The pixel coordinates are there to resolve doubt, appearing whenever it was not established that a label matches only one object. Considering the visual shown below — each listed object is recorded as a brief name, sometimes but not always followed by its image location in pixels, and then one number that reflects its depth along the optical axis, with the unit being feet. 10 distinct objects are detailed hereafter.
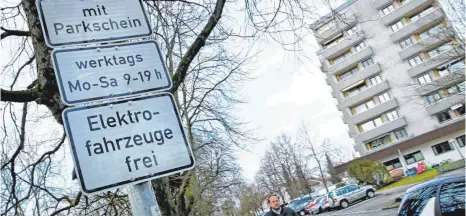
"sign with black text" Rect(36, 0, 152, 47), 5.97
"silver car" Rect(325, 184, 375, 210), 93.76
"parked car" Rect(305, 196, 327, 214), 104.35
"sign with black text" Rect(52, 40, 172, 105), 5.48
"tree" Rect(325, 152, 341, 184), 186.80
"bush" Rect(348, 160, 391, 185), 110.35
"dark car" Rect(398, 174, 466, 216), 17.49
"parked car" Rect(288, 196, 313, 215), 129.39
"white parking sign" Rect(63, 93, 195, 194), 4.97
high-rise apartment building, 114.11
